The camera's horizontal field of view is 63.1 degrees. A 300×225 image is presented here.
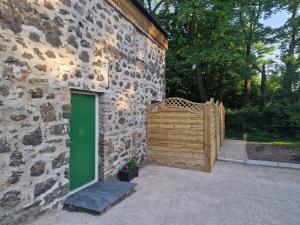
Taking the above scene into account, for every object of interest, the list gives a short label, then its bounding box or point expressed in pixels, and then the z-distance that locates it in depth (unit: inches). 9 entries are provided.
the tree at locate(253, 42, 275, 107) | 660.1
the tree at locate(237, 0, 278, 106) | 543.2
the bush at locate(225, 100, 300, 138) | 524.1
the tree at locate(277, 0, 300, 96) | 531.2
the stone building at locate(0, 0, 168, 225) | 124.6
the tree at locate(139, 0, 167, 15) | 598.5
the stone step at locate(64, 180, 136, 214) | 156.3
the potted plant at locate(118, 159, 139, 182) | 223.6
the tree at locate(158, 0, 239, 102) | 503.5
